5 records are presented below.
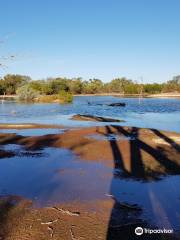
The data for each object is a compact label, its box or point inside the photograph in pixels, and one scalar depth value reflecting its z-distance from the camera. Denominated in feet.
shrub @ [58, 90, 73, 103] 146.47
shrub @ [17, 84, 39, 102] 158.24
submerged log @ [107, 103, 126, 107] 117.92
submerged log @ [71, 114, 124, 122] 63.23
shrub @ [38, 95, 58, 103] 147.85
